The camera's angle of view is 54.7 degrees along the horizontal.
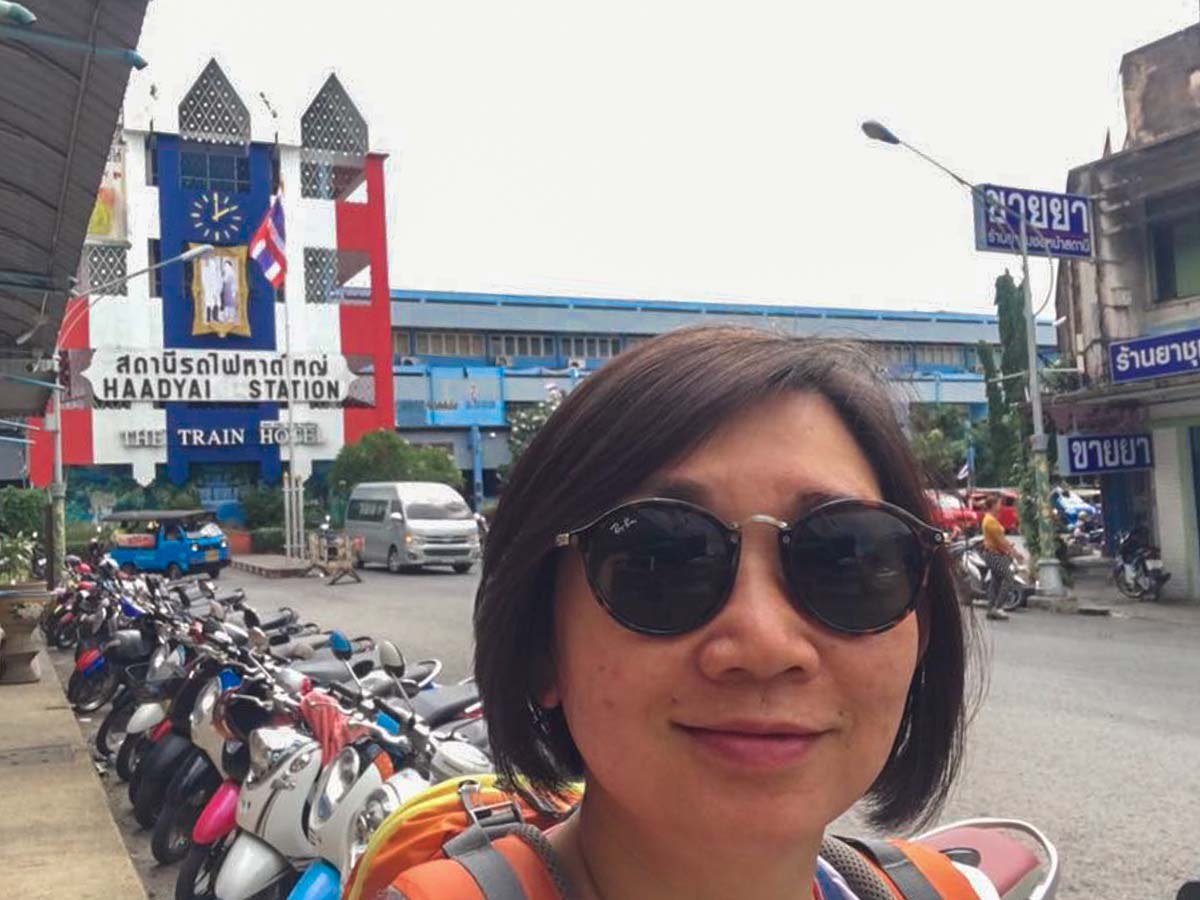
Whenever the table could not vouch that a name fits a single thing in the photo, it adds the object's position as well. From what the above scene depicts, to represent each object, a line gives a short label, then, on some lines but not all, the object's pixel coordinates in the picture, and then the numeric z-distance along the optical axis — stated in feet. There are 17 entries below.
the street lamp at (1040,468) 47.62
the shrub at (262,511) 118.83
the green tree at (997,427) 84.02
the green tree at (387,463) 106.11
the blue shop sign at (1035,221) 47.96
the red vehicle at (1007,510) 50.75
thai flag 91.45
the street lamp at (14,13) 8.69
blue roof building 150.10
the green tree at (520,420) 123.95
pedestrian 45.16
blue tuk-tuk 71.61
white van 72.79
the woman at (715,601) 3.27
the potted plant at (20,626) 30.17
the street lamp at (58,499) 39.52
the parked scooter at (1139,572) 48.70
